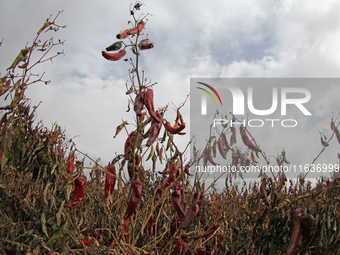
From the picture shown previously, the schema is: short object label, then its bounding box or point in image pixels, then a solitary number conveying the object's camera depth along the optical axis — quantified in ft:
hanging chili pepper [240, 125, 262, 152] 16.24
